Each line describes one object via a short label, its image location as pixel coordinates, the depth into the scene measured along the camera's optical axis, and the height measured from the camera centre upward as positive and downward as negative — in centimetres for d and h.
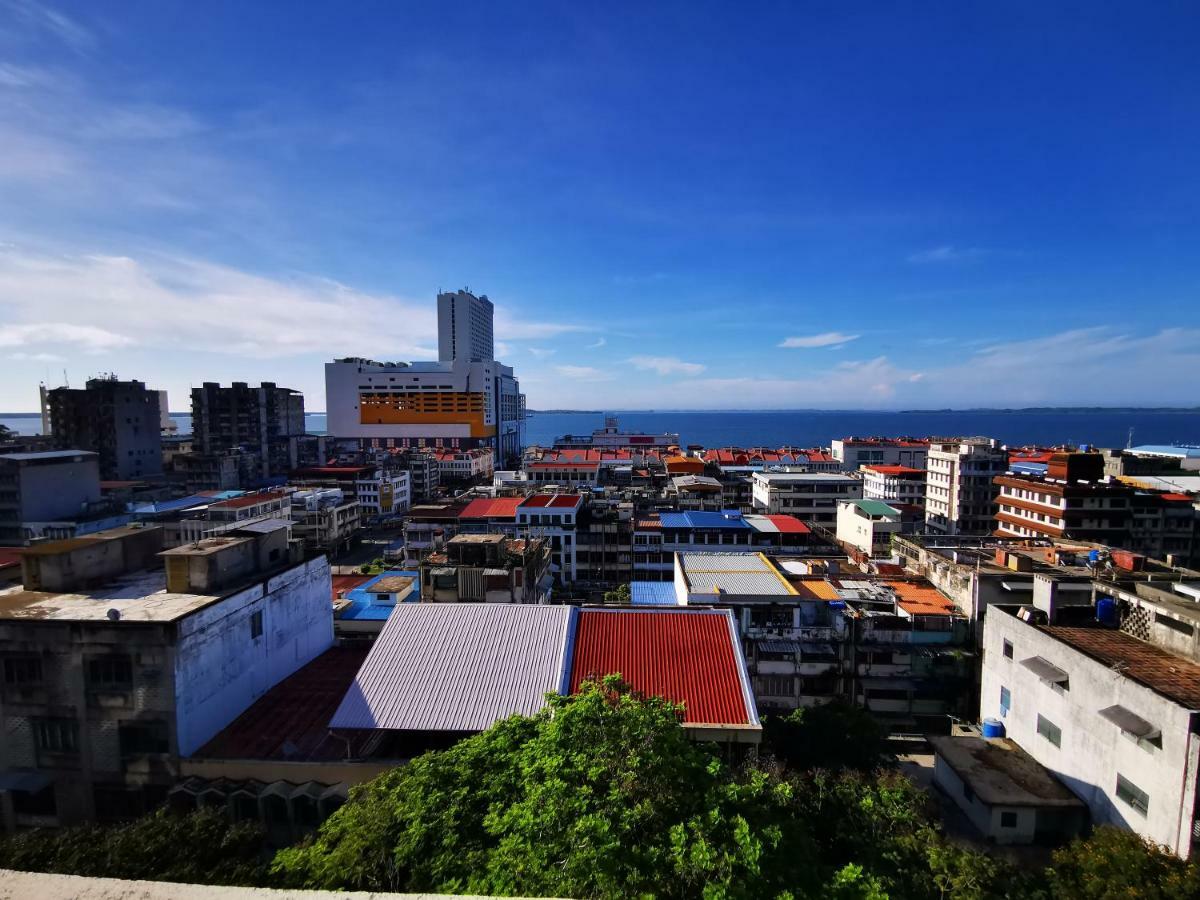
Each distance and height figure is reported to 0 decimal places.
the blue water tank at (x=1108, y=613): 2122 -655
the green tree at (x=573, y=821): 837 -625
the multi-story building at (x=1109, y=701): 1466 -792
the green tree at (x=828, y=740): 1948 -1040
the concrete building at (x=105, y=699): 1617 -730
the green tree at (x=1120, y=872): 1156 -895
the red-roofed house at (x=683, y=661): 1670 -720
